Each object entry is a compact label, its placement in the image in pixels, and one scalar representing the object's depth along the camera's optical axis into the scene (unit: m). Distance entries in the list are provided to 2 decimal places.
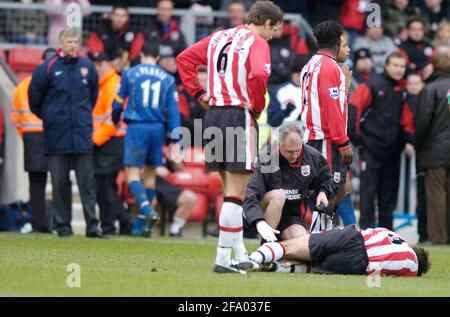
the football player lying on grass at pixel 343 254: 10.76
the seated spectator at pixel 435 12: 22.31
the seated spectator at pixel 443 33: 20.73
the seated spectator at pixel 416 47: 20.50
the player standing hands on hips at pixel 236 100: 10.63
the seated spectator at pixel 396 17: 21.73
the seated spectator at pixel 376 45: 20.89
